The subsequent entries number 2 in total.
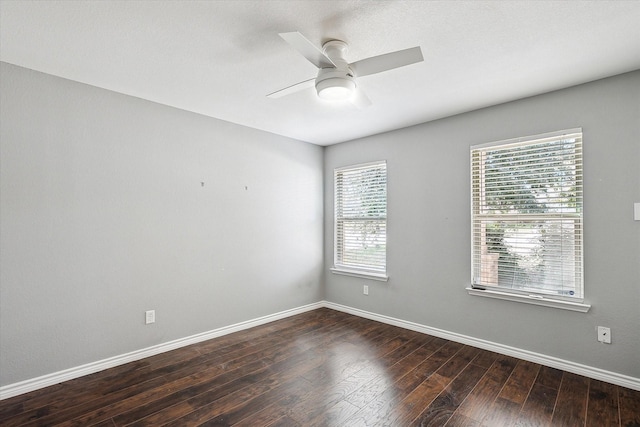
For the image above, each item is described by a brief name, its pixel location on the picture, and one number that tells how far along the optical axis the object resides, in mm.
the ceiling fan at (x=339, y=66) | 1786
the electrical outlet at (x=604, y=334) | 2539
